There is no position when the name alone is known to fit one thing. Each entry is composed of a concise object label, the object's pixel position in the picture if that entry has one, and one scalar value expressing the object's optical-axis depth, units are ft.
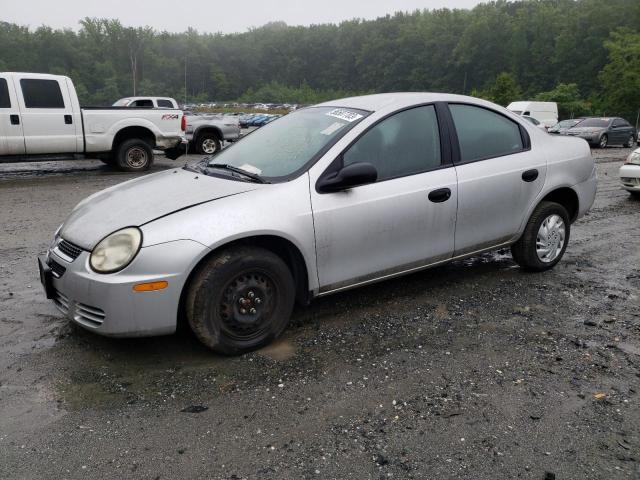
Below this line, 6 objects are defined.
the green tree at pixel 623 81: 165.07
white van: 107.24
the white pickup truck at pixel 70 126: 34.88
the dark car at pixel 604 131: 77.51
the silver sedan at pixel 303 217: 10.30
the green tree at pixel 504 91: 199.93
